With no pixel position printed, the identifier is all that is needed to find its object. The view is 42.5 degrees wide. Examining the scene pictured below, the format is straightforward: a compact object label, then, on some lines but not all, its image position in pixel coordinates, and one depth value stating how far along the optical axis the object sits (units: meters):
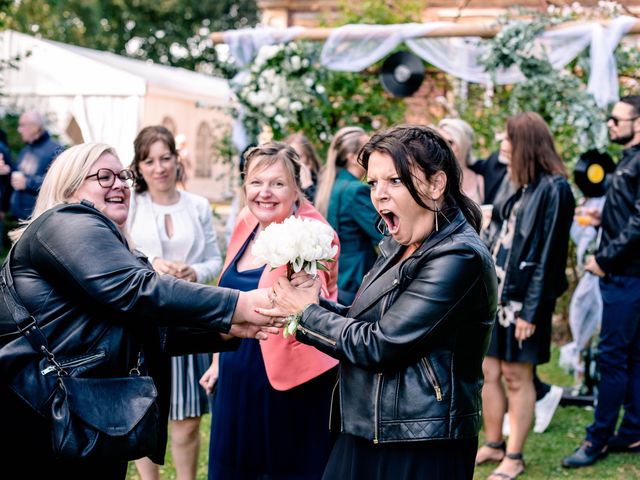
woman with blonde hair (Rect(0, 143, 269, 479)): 2.68
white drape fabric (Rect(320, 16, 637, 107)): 7.74
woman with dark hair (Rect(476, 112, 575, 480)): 5.01
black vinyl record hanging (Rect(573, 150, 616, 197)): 6.24
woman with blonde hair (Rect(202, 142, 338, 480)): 3.72
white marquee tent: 17.69
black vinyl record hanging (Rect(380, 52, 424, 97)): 9.16
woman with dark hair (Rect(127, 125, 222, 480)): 4.64
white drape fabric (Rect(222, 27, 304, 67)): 8.89
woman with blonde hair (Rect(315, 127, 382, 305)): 5.48
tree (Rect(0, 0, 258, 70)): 38.31
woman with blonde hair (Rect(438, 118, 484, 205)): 6.32
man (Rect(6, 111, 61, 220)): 10.27
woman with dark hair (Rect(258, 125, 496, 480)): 2.56
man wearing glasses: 5.39
